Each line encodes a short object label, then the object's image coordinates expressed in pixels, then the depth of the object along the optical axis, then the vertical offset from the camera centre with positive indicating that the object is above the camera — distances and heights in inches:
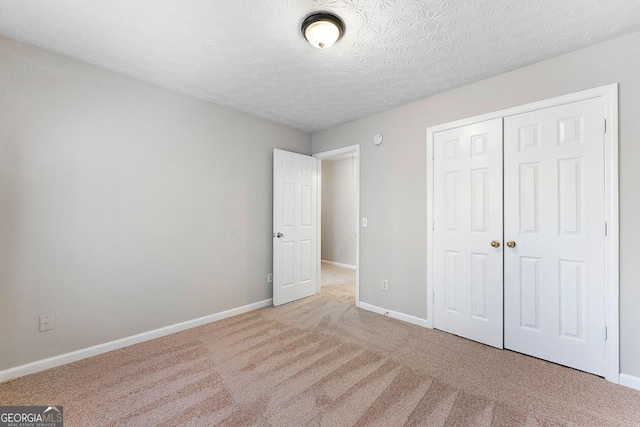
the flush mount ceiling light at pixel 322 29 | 65.9 +47.2
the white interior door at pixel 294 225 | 141.3 -6.9
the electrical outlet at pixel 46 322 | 80.8 -33.5
